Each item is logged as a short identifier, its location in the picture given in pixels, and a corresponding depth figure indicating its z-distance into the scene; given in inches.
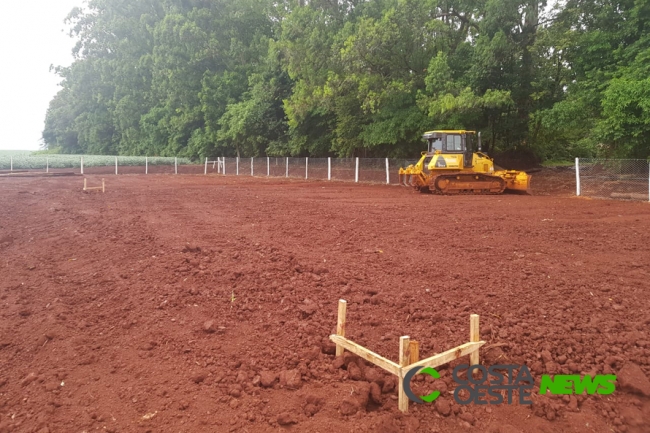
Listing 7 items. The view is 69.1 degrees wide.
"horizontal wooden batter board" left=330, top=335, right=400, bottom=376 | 142.1
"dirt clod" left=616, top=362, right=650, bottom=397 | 146.8
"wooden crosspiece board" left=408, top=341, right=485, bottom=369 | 142.5
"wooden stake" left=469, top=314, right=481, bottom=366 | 158.4
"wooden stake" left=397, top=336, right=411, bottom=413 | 137.5
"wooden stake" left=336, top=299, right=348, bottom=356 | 166.2
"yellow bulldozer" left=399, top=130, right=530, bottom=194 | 728.3
